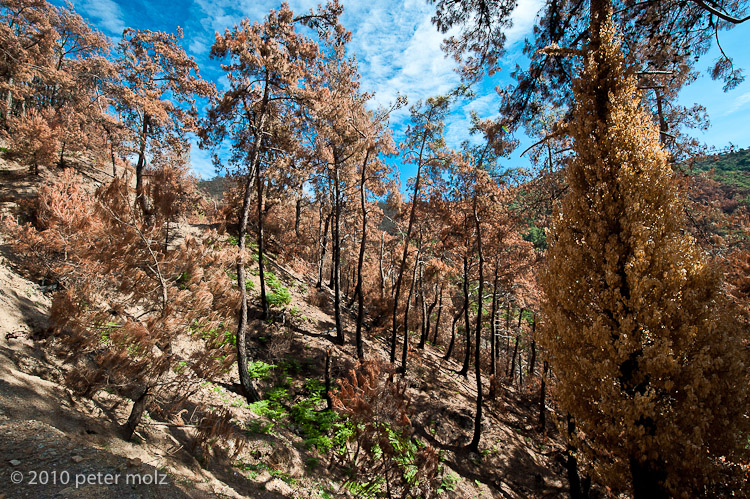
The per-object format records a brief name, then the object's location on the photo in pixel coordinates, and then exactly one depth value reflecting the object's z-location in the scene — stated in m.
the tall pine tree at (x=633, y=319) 3.50
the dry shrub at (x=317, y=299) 17.70
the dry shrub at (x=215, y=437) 5.52
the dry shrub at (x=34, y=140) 12.54
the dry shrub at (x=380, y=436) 6.21
